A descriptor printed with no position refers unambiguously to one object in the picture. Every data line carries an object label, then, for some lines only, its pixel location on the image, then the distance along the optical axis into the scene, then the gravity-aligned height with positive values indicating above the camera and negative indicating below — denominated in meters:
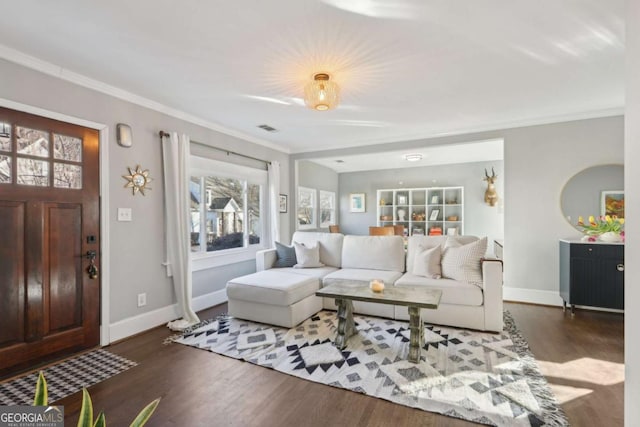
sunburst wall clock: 3.07 +0.32
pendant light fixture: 2.52 +0.98
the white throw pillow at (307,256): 4.02 -0.62
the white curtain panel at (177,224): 3.37 -0.15
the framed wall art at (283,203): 5.32 +0.12
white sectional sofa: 3.04 -0.79
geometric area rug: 1.87 -1.19
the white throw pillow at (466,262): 3.19 -0.57
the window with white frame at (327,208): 7.46 +0.04
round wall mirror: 3.67 +0.19
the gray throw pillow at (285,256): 4.12 -0.63
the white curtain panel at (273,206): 4.98 +0.06
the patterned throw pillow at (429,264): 3.42 -0.61
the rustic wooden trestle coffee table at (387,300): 2.44 -0.74
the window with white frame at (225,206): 3.92 +0.05
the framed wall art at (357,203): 7.95 +0.17
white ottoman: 3.11 -0.93
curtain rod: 3.36 +0.82
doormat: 2.01 -1.22
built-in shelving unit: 6.94 +0.01
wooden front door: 2.27 -0.22
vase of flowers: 3.32 -0.23
